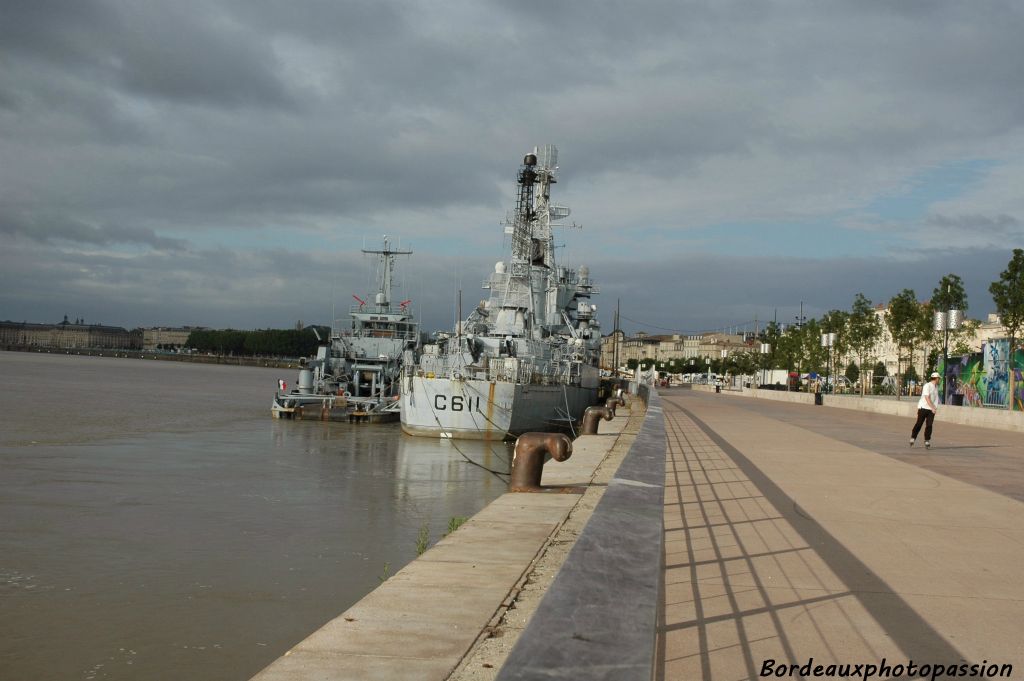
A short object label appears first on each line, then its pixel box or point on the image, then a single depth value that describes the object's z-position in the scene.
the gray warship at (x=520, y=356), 35.31
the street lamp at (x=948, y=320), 32.59
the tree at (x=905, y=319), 50.81
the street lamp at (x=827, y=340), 53.06
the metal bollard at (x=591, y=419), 22.19
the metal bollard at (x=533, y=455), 11.22
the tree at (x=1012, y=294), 36.84
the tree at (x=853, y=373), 95.50
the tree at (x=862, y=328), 61.91
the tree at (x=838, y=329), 66.19
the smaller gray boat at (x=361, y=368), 48.12
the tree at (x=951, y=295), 43.97
